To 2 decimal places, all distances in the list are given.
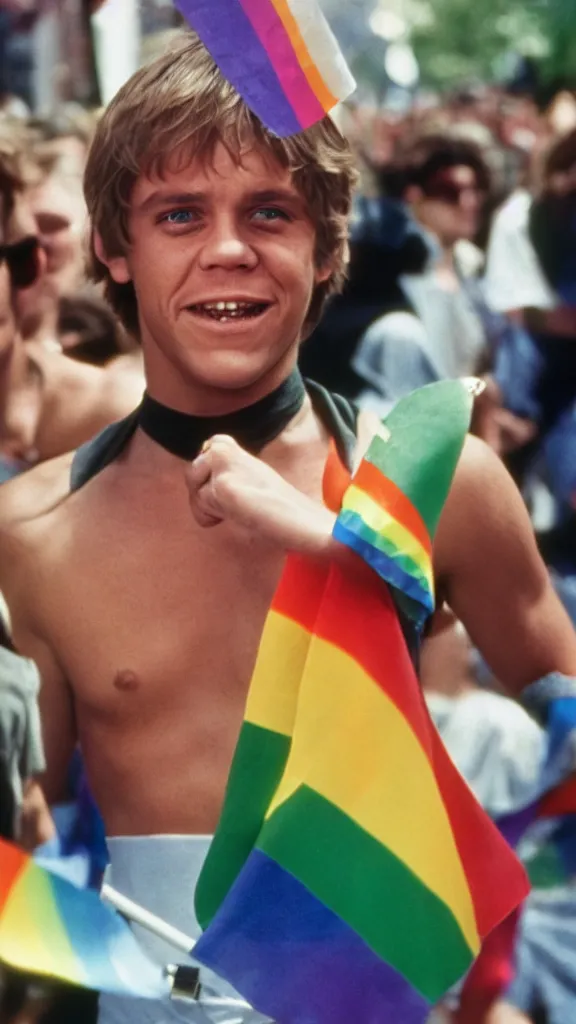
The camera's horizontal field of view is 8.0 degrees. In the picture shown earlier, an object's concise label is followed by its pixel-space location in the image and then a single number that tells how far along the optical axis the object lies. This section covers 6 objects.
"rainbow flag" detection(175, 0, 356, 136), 2.94
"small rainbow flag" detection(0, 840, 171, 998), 3.02
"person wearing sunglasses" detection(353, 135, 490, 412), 3.25
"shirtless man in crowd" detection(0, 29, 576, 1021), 2.99
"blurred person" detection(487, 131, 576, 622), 3.28
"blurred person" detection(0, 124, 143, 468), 3.15
